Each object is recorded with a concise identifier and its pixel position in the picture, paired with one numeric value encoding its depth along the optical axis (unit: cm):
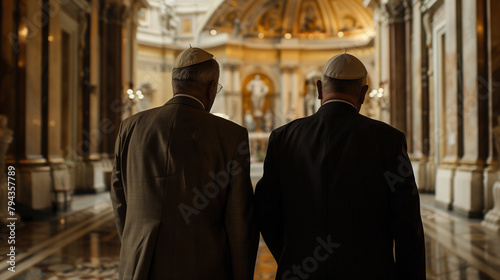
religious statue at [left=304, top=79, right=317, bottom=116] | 2726
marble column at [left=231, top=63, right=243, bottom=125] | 2836
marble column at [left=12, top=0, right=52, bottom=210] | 942
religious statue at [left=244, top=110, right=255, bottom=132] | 2895
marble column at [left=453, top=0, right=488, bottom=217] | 949
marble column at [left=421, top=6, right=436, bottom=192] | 1415
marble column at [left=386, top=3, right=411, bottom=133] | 1567
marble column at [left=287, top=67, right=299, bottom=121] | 2834
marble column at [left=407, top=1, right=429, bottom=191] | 1435
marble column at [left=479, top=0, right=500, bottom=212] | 923
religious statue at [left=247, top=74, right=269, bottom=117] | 2869
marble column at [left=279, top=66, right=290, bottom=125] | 2855
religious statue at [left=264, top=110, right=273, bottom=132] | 2891
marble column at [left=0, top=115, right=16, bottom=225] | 825
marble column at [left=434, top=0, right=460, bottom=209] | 1062
